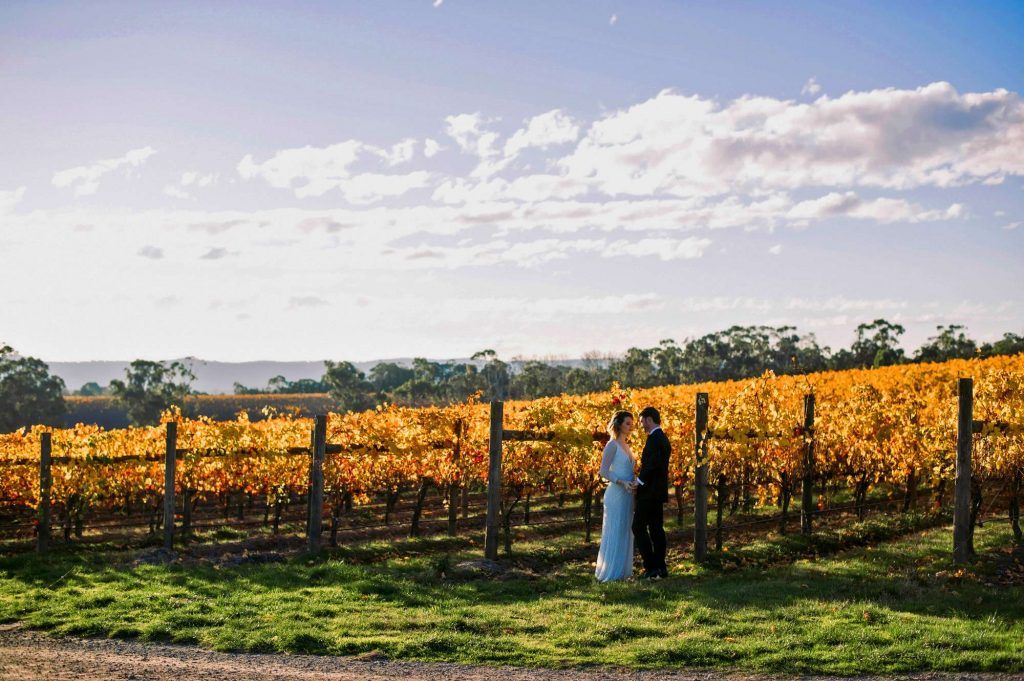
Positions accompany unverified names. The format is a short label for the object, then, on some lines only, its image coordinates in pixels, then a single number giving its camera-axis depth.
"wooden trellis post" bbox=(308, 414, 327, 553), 12.86
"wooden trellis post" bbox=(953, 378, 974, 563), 10.57
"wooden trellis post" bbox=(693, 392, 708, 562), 11.48
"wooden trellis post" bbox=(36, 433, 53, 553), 14.70
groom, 10.45
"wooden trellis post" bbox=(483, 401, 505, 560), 11.83
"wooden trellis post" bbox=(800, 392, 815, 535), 13.57
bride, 10.42
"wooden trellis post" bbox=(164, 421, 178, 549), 13.85
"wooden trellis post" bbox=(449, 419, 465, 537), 15.36
